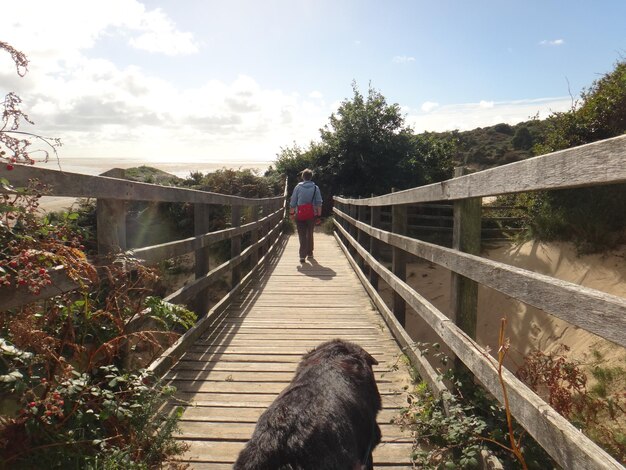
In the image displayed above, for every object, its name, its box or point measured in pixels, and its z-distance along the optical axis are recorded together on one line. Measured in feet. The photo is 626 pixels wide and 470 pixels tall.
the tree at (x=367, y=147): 61.62
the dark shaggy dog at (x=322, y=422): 5.08
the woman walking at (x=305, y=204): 29.09
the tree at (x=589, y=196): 28.55
